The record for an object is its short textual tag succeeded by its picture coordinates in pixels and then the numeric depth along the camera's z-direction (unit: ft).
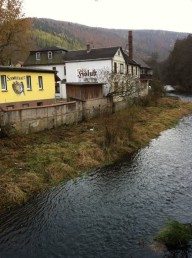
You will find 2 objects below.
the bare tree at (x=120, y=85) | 98.08
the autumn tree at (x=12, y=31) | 104.87
